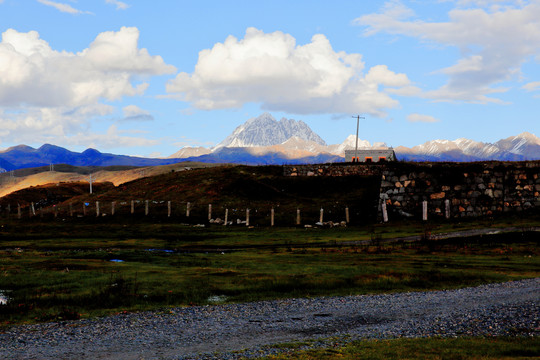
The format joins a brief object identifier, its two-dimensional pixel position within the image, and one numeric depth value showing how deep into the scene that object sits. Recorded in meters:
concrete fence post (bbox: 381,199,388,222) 70.31
